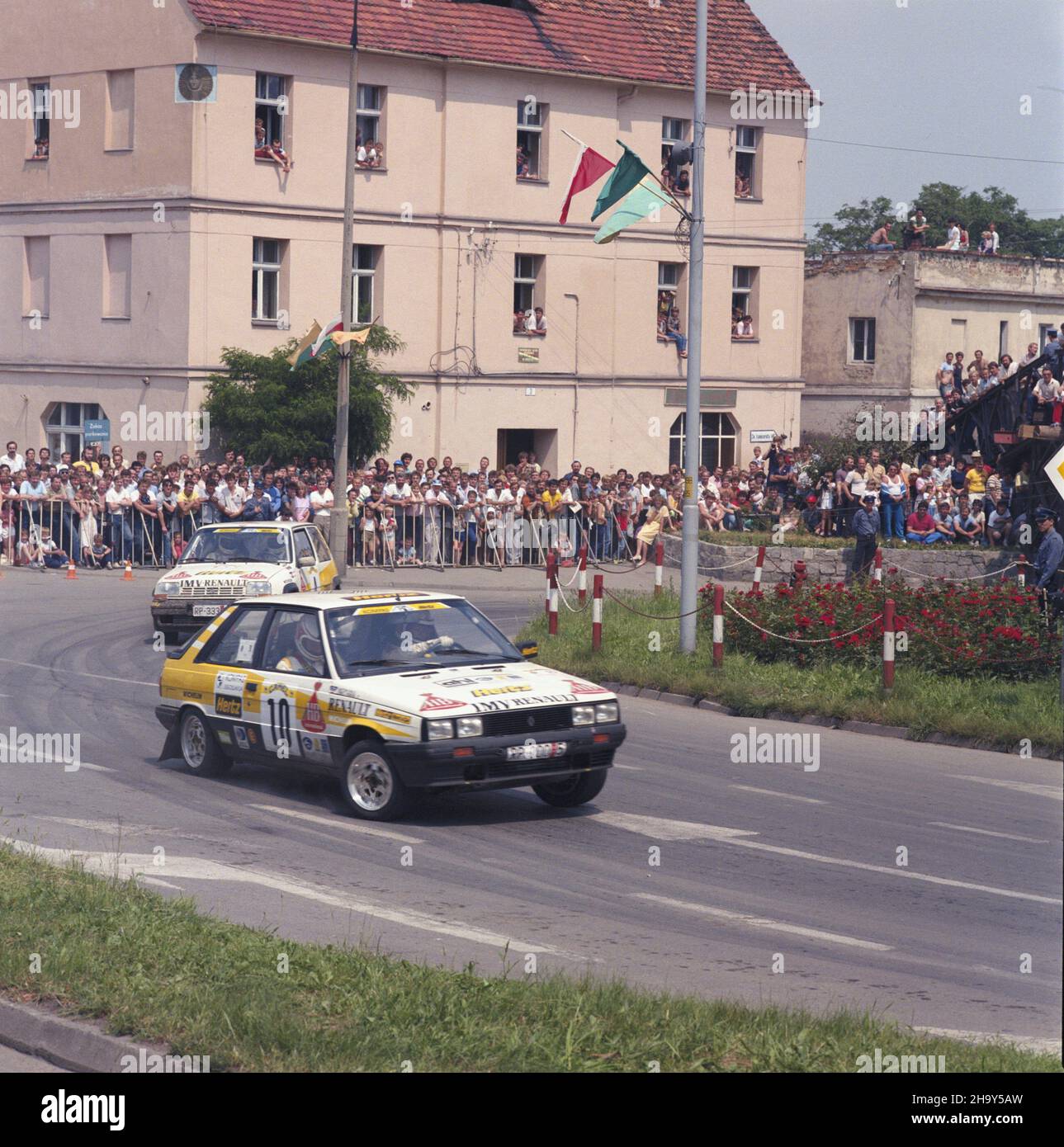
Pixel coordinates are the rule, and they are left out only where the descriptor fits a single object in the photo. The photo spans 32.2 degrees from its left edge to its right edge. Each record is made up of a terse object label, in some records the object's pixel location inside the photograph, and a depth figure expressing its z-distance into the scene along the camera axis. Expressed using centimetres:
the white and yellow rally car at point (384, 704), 1249
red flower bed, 1881
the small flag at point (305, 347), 3400
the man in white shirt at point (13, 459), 3447
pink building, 4134
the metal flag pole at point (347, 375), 3325
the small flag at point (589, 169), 2573
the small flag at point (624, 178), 2323
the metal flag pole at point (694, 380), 2153
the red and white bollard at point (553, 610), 2330
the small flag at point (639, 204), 2305
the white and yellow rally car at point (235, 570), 2322
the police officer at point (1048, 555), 2461
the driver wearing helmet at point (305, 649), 1358
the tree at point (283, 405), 4031
